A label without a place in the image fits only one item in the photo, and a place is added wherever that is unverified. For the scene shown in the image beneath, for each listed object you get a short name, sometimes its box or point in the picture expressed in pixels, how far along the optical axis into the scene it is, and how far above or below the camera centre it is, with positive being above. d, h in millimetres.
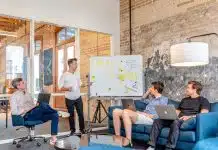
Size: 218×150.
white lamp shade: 2962 +305
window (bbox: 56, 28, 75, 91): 5056 +729
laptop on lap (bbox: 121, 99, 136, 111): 3616 -543
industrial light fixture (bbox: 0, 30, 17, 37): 4603 +983
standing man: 4076 -306
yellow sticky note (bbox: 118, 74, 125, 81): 4358 -59
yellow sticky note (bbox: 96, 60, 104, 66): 4426 +278
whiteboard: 4346 -55
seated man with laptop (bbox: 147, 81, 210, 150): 2968 -633
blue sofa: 2812 -834
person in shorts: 3449 -712
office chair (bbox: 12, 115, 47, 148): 3318 -828
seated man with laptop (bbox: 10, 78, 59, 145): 3390 -568
